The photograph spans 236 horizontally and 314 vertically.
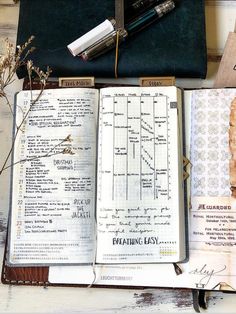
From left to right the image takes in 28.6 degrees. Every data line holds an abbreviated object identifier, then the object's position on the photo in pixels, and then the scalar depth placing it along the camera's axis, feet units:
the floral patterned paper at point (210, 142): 2.45
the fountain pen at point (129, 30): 2.60
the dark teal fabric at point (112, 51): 2.62
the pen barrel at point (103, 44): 2.60
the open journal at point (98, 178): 2.36
